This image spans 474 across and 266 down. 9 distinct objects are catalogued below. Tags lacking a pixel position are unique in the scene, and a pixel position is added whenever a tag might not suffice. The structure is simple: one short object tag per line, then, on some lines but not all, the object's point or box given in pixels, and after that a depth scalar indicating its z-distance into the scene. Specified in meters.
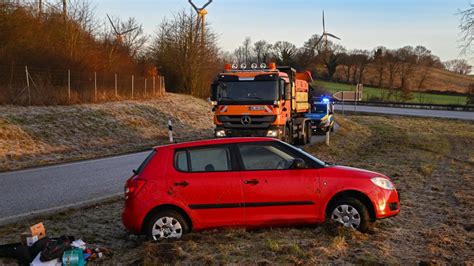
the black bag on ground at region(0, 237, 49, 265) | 5.63
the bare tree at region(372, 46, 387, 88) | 86.88
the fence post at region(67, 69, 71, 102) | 26.74
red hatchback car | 6.58
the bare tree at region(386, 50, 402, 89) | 85.38
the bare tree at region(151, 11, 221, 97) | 44.72
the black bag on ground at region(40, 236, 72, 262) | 5.42
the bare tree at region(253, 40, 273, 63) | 98.50
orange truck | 16.16
